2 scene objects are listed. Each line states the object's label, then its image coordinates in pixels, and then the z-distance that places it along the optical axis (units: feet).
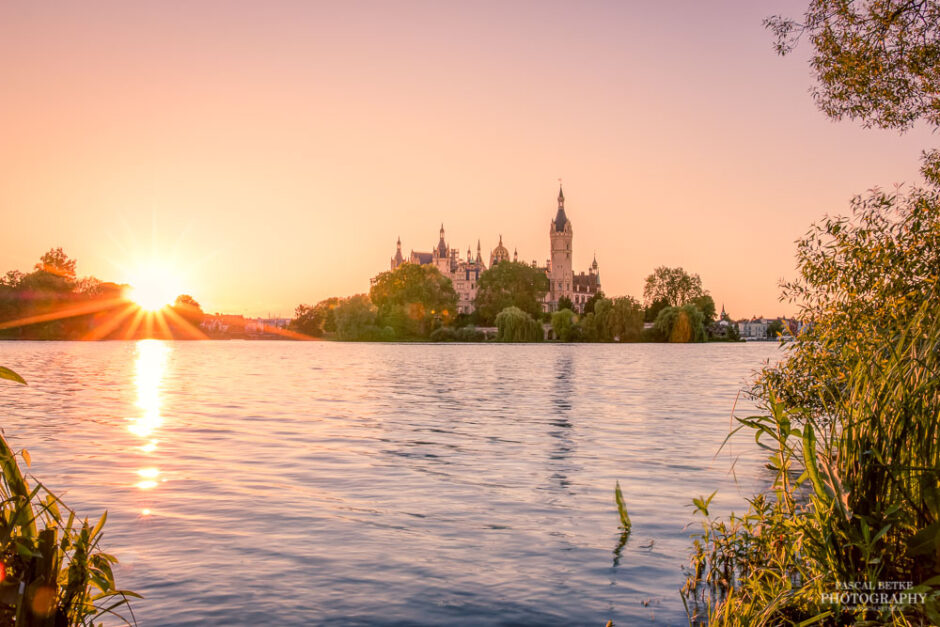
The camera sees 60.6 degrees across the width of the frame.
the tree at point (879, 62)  38.99
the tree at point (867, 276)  27.17
